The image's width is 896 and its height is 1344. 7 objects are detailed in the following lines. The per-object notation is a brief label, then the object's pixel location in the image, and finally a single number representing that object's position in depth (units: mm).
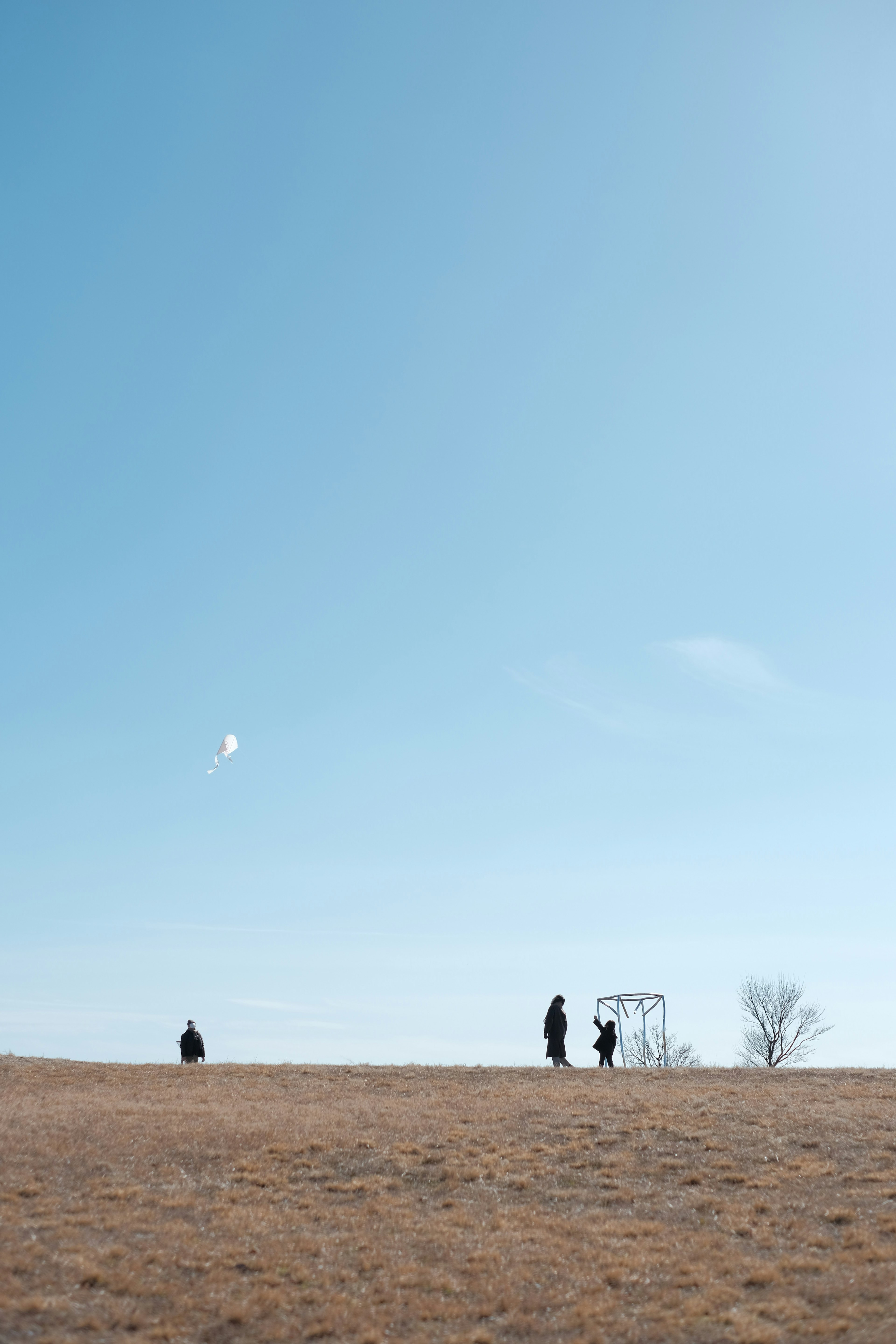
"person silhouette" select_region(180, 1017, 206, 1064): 31531
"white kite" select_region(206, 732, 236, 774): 35750
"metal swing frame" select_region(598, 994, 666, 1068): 41531
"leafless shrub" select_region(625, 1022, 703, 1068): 48000
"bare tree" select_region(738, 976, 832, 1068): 71438
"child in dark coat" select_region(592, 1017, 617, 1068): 31625
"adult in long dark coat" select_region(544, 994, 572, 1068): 30922
